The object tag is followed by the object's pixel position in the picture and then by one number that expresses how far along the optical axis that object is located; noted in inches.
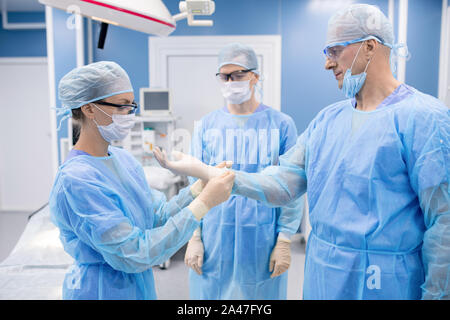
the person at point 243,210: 48.6
